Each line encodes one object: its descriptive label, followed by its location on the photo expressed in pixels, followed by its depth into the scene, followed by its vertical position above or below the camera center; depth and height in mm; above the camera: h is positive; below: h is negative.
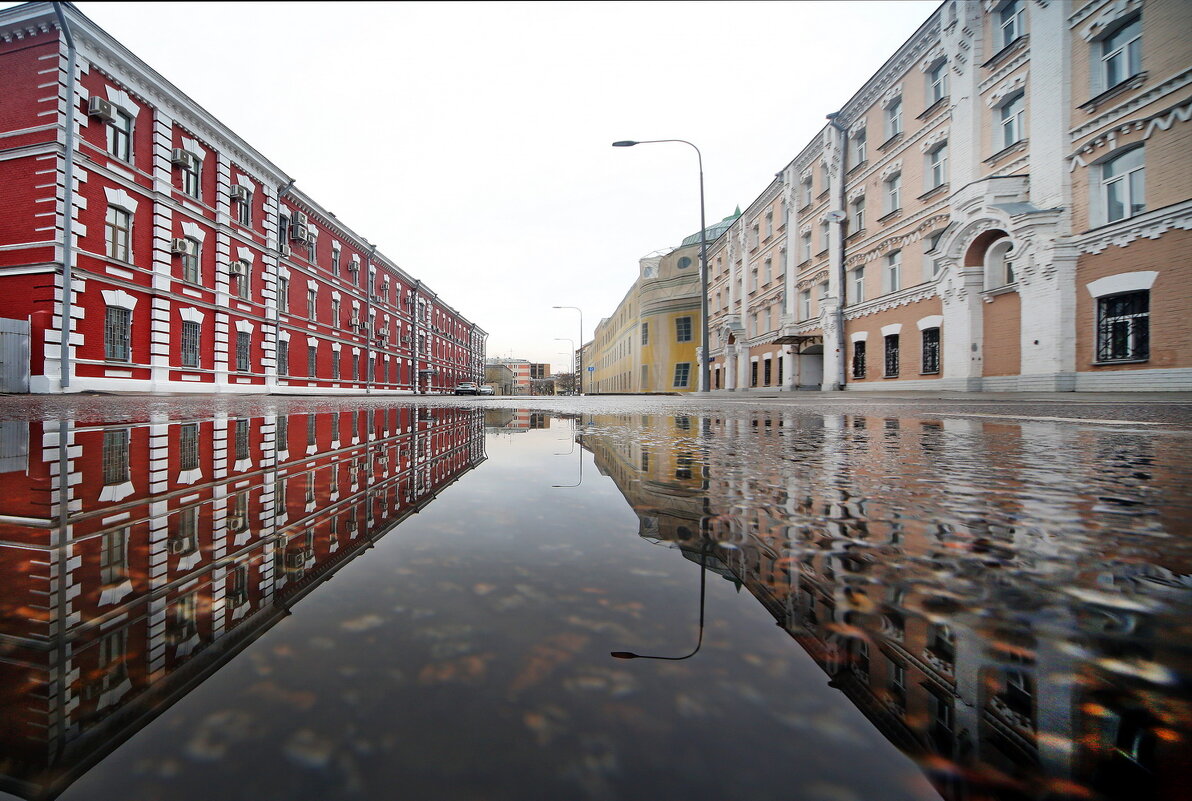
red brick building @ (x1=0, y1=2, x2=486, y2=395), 13781 +5337
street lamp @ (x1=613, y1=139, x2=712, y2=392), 16400 +2965
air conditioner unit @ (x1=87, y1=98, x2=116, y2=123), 14484 +8127
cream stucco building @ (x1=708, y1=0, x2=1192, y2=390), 10414 +5051
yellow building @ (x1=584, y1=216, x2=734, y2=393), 38844 +5904
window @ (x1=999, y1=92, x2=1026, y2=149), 13500 +7371
